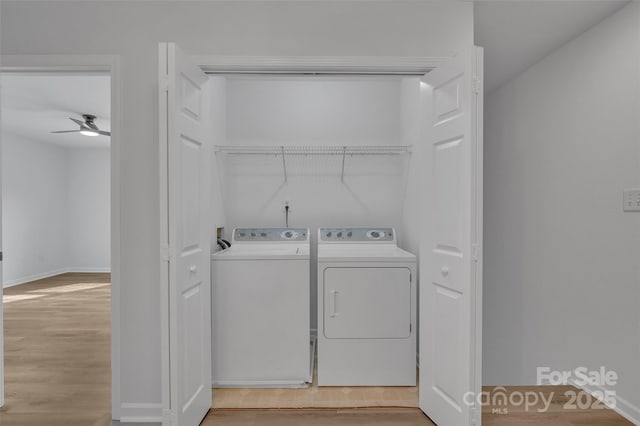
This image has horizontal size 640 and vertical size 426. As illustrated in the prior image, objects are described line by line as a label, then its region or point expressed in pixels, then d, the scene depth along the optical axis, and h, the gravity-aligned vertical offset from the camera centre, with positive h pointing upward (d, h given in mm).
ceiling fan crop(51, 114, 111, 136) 4527 +1109
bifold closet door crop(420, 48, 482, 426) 1688 -184
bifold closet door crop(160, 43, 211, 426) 1659 -158
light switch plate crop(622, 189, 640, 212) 1954 +52
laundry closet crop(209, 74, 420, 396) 3068 +473
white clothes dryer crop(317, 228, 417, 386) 2357 -781
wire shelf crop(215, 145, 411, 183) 3100 +538
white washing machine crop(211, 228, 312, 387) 2350 -765
